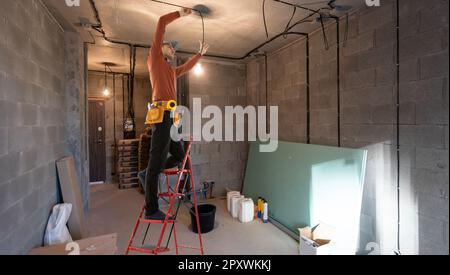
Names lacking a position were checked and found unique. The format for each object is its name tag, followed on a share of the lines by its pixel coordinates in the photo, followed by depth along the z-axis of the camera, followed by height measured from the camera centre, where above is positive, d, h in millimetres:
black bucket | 2818 -1132
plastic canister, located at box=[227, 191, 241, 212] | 3529 -1016
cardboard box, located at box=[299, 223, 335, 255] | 2133 -1126
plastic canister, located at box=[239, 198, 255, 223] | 3180 -1142
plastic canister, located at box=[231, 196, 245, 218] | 3321 -1112
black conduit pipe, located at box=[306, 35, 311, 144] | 3113 +426
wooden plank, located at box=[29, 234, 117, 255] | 1940 -1036
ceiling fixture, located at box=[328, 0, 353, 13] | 2293 +1349
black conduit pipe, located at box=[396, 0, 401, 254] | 2043 +224
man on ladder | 1950 +191
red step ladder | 2061 -806
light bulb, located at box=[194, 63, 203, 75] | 3609 +1118
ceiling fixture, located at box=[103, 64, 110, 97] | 5344 +1082
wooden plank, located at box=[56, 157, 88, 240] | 2598 -757
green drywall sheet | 2330 -656
